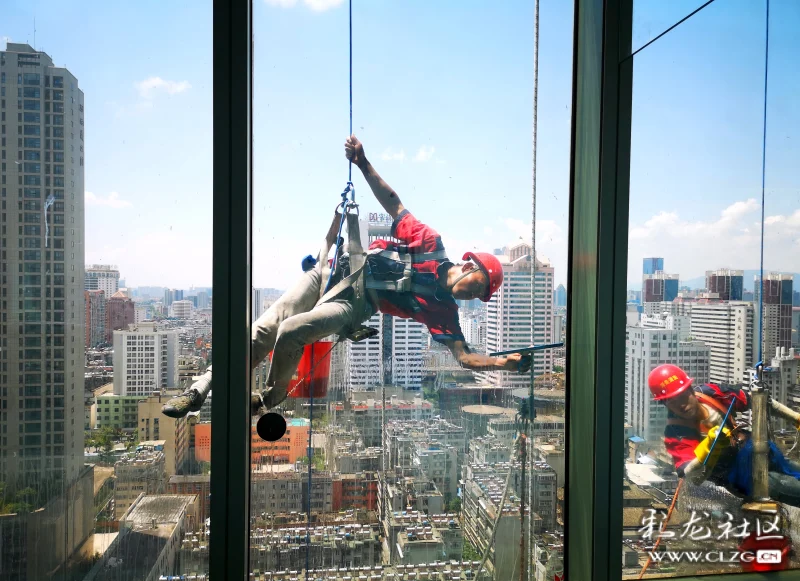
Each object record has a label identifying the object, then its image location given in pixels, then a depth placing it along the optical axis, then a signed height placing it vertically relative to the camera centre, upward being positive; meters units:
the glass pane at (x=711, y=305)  1.13 -0.05
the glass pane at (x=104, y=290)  1.33 -0.04
